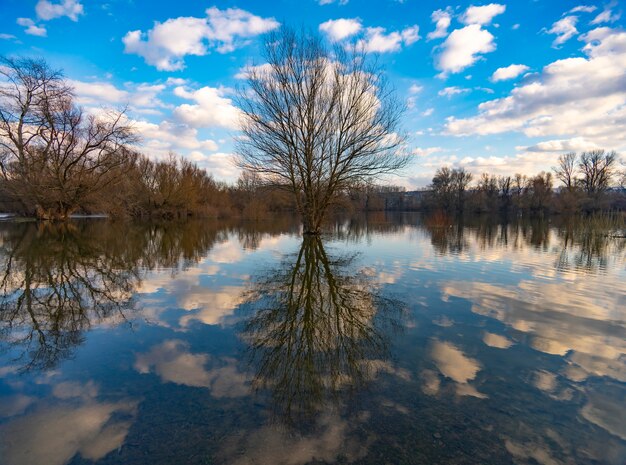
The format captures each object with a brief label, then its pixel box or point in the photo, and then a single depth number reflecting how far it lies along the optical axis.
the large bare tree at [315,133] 18.28
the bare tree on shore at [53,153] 26.81
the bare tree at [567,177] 69.25
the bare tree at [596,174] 64.50
